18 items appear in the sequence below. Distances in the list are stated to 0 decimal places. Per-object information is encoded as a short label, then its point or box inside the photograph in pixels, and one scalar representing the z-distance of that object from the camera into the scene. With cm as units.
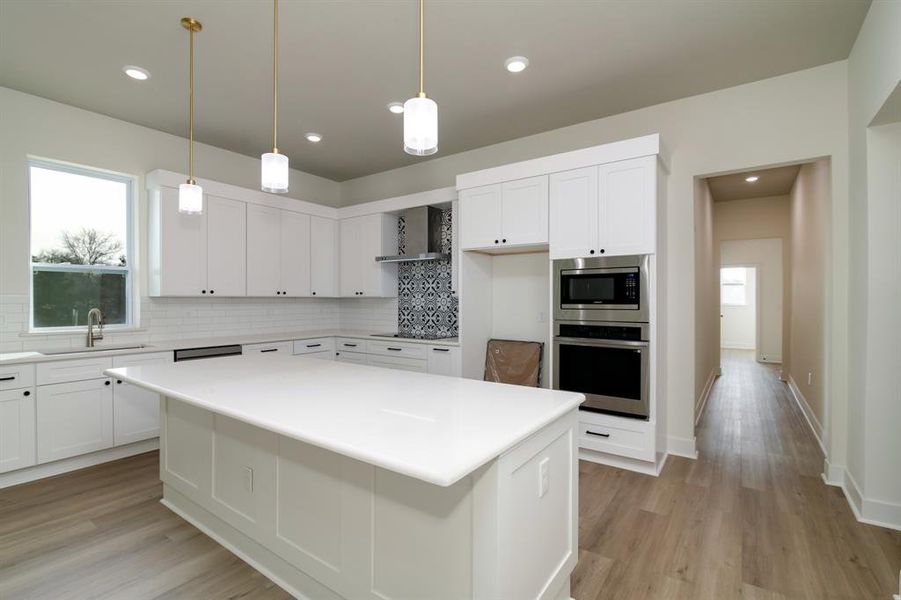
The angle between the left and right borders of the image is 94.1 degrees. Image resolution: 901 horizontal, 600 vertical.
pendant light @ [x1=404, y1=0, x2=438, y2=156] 154
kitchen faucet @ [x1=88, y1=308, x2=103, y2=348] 351
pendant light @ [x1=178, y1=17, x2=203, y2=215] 247
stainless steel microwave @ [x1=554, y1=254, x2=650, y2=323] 308
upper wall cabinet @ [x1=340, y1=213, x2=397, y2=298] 493
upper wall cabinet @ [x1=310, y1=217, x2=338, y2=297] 512
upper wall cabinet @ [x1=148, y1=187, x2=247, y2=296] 381
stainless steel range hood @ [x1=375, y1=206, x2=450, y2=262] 455
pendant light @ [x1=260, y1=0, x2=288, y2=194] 209
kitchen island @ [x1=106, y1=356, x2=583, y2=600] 127
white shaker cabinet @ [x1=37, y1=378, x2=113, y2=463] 304
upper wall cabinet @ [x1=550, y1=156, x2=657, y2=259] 304
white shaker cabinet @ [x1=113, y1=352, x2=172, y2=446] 339
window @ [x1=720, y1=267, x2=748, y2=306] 1102
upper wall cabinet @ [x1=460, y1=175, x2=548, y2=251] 352
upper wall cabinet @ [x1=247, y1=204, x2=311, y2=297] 450
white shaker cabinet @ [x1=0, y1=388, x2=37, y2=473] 287
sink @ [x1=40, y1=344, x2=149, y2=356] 329
